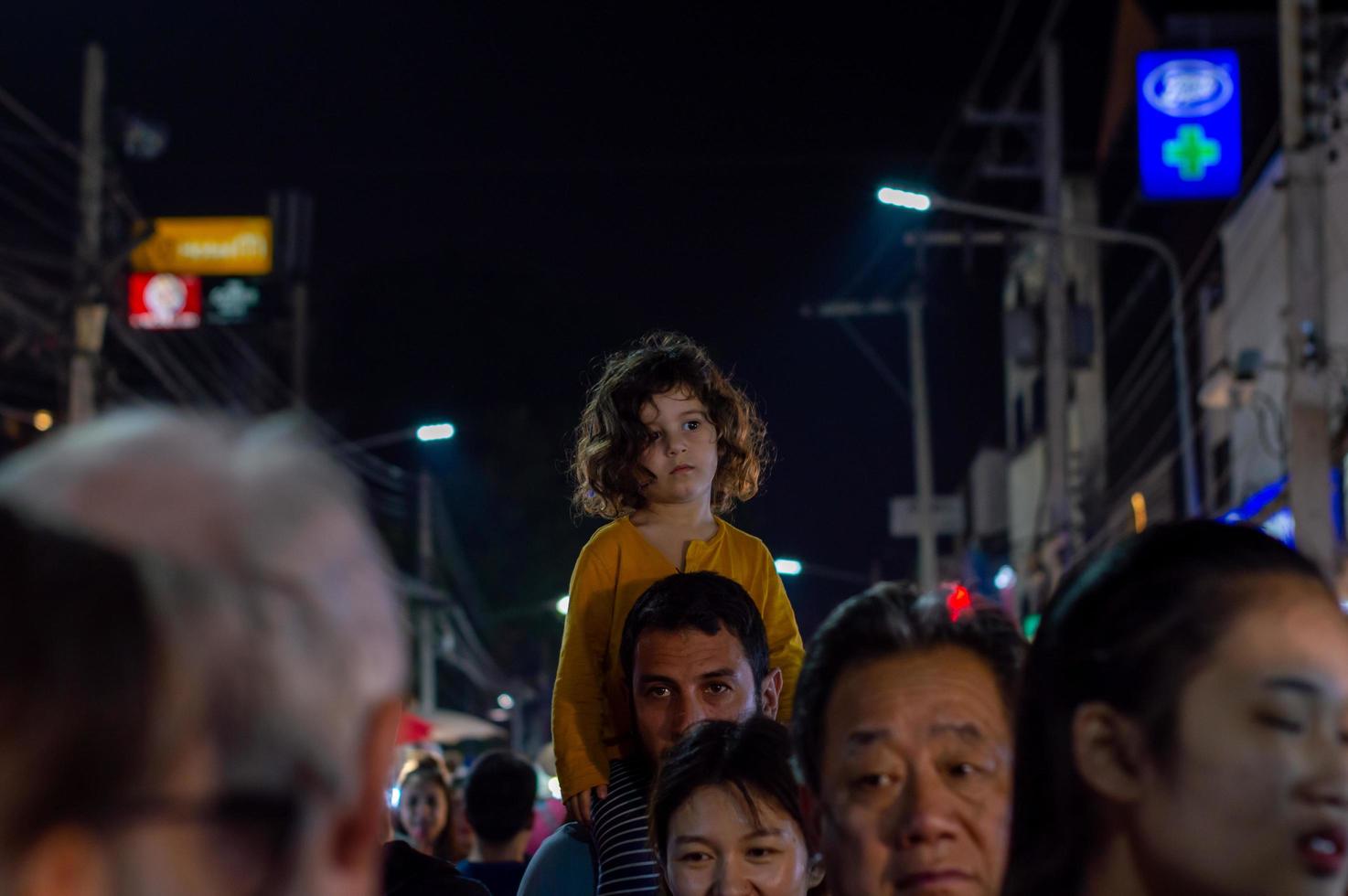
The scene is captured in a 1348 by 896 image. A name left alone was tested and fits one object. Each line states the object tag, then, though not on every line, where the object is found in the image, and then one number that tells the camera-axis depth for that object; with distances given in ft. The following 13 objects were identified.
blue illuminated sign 73.00
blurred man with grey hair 3.53
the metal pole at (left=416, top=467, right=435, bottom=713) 135.33
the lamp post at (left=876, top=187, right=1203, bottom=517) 60.29
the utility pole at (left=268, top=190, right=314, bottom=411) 115.55
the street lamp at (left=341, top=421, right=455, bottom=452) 83.35
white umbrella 102.19
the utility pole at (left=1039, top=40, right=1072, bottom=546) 82.33
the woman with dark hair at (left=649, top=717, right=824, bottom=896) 12.42
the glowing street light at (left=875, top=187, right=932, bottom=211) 59.26
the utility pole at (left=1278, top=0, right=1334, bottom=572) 45.57
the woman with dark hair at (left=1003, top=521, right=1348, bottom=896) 6.16
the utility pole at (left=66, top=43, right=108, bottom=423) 64.34
